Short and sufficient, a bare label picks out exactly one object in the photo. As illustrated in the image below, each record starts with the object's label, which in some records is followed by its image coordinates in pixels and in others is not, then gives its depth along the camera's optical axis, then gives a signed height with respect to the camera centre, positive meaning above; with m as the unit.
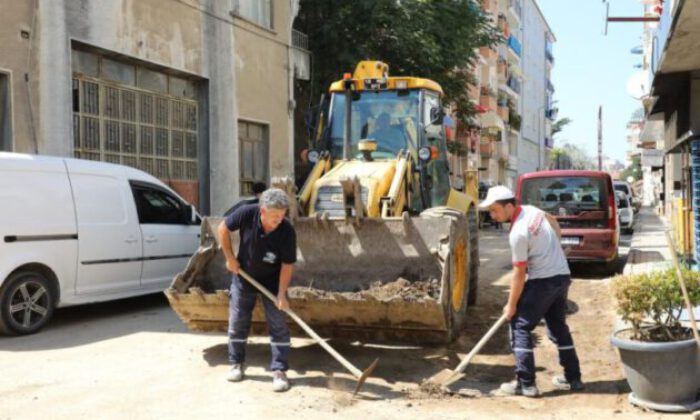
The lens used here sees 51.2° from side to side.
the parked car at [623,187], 26.57 +0.56
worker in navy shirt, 5.98 -0.53
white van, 8.02 -0.37
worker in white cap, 5.70 -0.68
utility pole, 45.91 +4.55
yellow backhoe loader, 6.48 -0.31
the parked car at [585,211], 12.51 -0.15
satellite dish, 12.10 +1.98
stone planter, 5.19 -1.23
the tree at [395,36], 19.28 +4.55
